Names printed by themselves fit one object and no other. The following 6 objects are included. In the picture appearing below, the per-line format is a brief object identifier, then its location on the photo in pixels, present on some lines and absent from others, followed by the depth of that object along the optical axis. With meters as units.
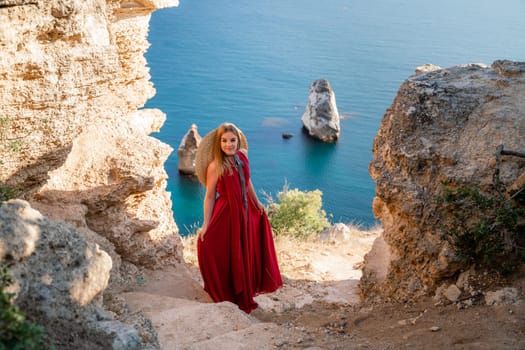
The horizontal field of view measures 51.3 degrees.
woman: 5.33
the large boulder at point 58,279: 2.18
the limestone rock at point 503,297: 3.96
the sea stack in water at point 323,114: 21.08
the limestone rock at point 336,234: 10.09
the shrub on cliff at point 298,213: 11.30
